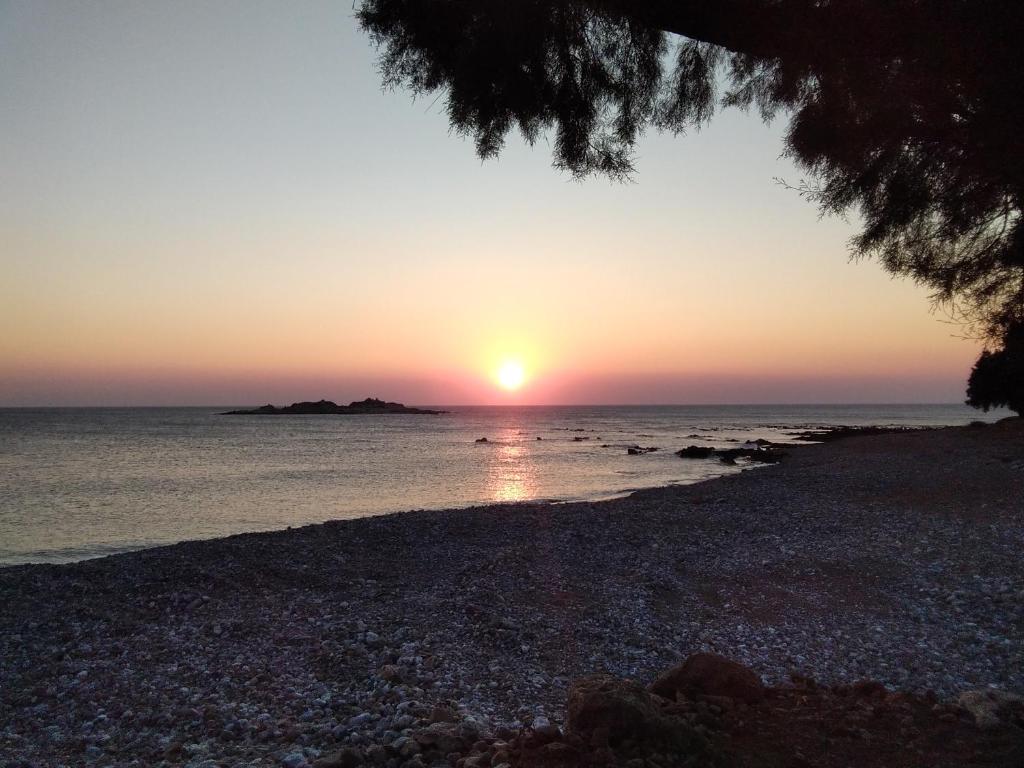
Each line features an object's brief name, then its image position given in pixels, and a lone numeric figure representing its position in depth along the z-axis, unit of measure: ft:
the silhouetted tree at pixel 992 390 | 154.51
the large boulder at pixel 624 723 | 15.65
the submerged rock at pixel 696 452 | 176.86
